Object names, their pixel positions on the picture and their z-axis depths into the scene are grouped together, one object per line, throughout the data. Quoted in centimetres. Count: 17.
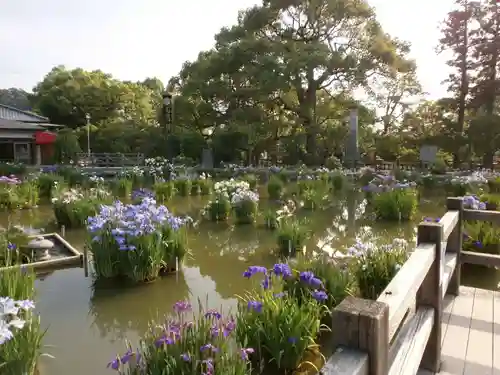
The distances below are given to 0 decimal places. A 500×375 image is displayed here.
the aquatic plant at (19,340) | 243
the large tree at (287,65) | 1866
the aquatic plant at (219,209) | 907
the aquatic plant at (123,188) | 1180
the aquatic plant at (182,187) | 1245
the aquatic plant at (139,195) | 823
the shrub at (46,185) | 1192
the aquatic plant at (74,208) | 794
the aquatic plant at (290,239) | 624
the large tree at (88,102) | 3020
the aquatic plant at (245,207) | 871
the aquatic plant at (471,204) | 558
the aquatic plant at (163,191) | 1103
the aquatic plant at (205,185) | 1277
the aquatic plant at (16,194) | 1008
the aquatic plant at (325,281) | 355
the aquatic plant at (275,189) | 1194
